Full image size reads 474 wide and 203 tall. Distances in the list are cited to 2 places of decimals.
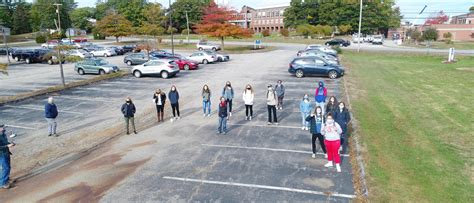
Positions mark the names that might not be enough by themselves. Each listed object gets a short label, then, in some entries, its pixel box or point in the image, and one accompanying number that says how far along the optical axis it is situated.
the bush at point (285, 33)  81.69
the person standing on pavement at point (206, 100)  14.68
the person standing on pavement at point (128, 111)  12.89
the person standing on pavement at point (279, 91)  15.37
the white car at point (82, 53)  38.35
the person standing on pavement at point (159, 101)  14.45
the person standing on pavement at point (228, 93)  14.36
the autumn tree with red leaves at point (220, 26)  47.75
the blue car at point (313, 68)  25.31
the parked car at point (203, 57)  35.47
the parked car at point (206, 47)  52.40
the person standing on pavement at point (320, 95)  13.56
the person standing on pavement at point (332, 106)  10.41
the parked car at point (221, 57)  36.77
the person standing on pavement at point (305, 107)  12.57
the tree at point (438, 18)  124.32
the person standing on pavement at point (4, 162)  8.72
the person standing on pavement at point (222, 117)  12.52
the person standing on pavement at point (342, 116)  10.14
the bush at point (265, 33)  86.88
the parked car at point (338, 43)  58.44
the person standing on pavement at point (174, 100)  14.45
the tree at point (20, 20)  96.25
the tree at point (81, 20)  109.19
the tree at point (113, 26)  61.96
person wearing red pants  9.20
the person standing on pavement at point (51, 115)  12.54
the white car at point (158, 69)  26.42
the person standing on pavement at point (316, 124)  9.90
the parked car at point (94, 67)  28.84
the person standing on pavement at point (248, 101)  13.91
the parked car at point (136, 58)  35.06
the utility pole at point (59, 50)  22.53
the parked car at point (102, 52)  46.53
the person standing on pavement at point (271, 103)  13.27
